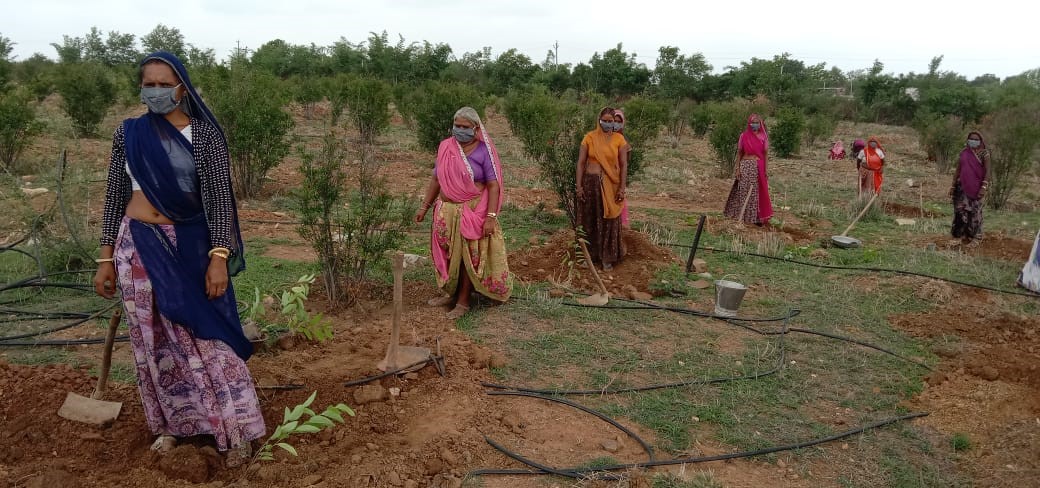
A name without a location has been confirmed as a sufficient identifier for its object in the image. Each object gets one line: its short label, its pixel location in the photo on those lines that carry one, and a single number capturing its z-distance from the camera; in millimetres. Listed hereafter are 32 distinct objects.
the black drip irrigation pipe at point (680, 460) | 2967
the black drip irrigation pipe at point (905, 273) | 6032
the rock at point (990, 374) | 4207
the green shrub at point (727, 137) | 13484
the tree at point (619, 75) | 33312
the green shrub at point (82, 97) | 12633
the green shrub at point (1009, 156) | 10750
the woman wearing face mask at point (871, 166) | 10367
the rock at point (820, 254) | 7188
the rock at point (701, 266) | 6536
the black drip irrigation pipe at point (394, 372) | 3535
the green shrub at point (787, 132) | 17234
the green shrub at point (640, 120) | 9031
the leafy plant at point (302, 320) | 3654
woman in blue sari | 2607
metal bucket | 5090
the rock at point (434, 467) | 2869
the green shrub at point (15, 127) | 9164
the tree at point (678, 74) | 33062
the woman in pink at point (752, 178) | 8531
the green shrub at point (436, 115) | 12016
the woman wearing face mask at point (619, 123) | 6152
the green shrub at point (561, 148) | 7430
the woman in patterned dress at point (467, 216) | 4652
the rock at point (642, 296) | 5629
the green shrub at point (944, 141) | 15477
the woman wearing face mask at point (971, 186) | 7762
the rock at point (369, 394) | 3371
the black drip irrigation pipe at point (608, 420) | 3191
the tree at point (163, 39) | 37769
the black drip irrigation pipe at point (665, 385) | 3762
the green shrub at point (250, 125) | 8500
